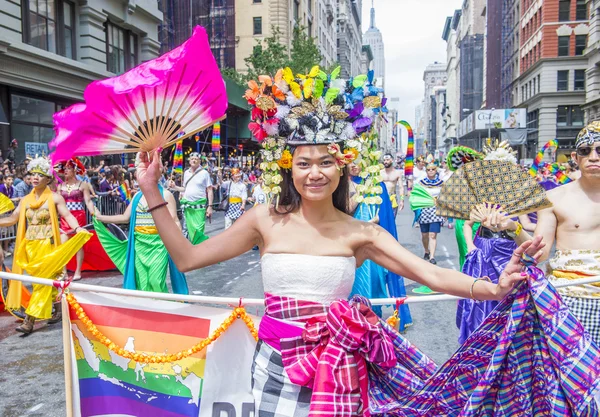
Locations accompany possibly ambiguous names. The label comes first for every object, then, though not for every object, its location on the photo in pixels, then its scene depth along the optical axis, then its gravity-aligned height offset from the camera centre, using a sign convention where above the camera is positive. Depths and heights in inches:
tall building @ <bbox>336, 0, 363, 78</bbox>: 3627.0 +1041.5
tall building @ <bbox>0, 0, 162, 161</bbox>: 622.8 +153.8
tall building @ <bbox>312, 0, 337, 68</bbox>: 2652.6 +776.9
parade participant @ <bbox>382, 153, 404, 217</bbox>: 419.8 +5.3
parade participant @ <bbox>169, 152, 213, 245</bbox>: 418.3 -9.5
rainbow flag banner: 123.1 -39.7
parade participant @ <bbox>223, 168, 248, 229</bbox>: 510.0 -14.0
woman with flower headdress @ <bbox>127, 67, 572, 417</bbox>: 91.7 -13.0
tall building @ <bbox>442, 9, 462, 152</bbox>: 4667.3 +899.7
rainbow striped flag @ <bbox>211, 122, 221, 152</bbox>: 732.7 +55.1
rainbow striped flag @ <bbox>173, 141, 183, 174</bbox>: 625.5 +24.3
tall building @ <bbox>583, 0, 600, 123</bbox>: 1533.0 +312.8
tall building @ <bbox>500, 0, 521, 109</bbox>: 2444.6 +588.2
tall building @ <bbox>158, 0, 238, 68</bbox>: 1263.5 +411.7
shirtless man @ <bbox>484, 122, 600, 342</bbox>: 134.0 -12.4
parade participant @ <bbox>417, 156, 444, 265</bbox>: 410.3 -27.1
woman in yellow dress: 253.1 -28.3
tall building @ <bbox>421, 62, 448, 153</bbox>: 7353.3 +765.8
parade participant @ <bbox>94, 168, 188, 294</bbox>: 233.3 -31.3
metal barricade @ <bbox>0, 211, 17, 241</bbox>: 420.8 -37.9
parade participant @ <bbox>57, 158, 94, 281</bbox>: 368.5 -6.1
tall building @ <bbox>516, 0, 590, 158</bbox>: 1920.5 +379.1
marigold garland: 123.2 -33.8
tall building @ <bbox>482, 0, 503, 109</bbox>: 2854.3 +657.2
